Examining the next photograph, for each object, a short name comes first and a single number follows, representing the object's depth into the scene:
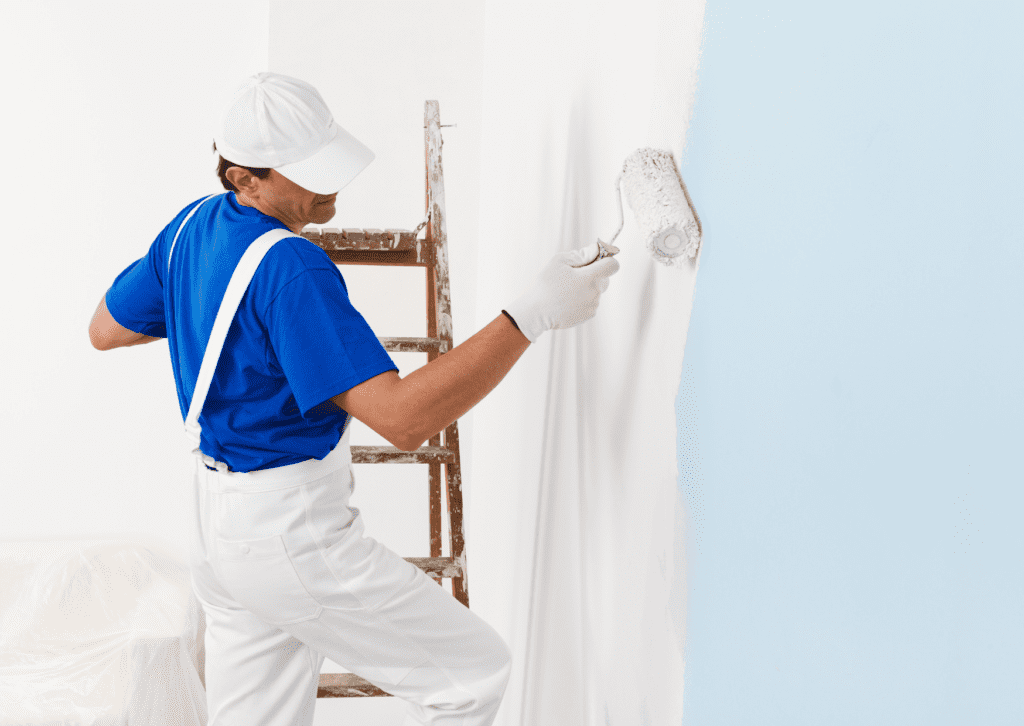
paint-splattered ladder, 1.80
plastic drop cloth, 2.26
